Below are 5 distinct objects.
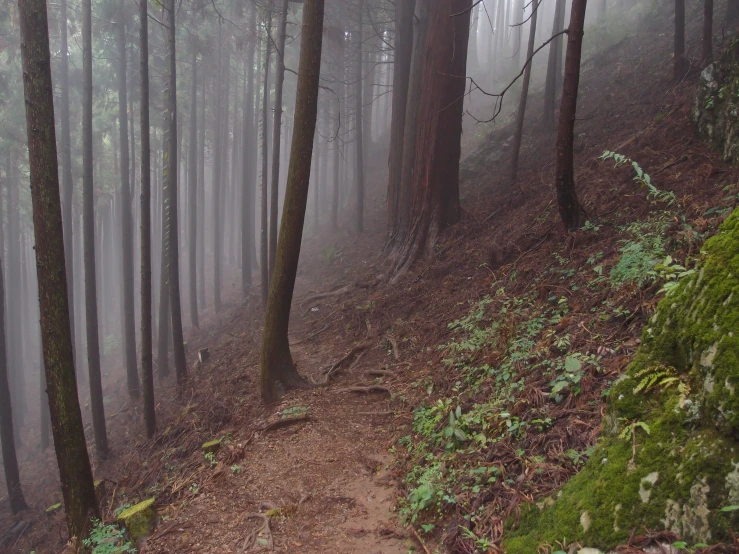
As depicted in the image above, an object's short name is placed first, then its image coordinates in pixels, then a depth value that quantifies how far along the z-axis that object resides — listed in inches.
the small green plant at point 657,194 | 244.5
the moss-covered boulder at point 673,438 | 91.6
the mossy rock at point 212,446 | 279.6
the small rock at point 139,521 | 209.9
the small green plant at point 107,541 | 205.9
